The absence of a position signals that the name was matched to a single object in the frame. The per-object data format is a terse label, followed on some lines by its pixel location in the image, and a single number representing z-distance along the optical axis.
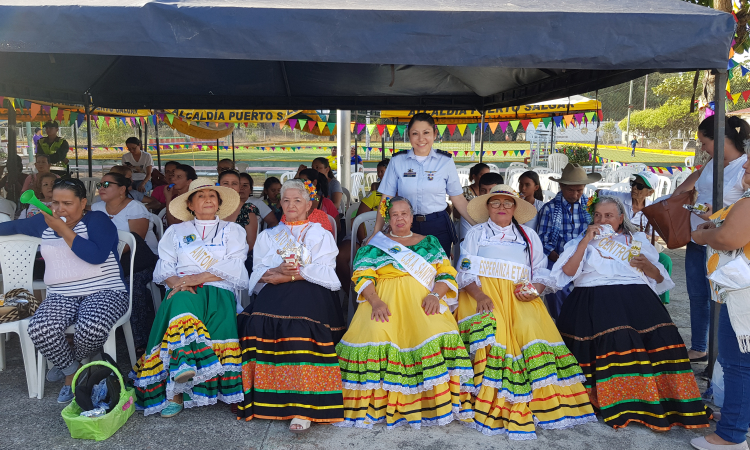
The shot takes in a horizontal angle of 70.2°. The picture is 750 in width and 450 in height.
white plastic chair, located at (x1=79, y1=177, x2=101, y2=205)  7.82
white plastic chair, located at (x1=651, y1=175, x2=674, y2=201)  9.55
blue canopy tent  2.93
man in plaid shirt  4.39
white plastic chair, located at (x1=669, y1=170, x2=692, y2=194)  10.20
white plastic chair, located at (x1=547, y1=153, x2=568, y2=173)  16.84
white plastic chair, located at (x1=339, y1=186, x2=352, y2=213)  7.07
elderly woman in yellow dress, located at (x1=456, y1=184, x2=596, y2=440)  3.14
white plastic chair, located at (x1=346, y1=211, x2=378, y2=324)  4.44
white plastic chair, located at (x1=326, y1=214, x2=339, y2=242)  4.49
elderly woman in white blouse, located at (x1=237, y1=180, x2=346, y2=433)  3.11
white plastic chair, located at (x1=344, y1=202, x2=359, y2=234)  5.75
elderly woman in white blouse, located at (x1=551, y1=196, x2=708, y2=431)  3.11
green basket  2.85
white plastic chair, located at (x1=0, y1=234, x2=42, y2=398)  3.76
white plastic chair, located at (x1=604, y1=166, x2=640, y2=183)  12.37
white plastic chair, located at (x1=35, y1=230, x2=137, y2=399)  3.40
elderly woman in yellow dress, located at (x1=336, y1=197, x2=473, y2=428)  3.12
